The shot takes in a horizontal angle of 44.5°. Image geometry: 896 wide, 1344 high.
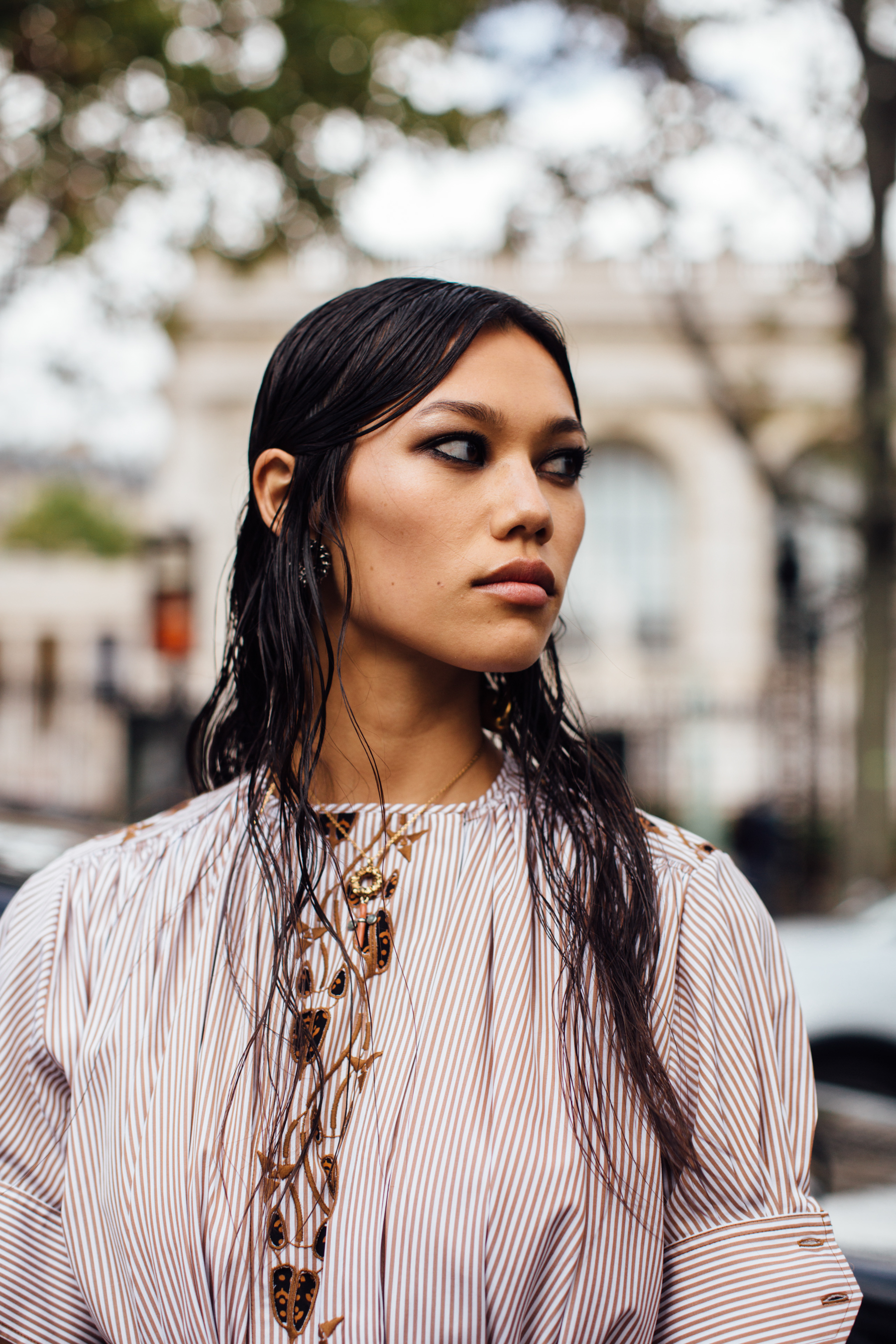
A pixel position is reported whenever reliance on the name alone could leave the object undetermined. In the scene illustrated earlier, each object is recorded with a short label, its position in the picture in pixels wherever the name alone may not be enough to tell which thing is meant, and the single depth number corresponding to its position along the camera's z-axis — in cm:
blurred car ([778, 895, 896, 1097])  440
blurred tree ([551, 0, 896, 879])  723
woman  116
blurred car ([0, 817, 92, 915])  245
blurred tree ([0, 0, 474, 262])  696
